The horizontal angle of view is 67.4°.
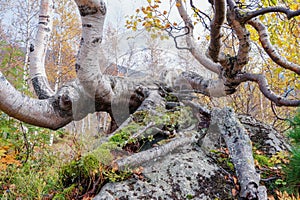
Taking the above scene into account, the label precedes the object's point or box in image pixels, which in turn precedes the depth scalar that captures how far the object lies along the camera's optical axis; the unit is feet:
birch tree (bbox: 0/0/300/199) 6.21
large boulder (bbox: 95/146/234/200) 4.99
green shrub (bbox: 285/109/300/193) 4.83
